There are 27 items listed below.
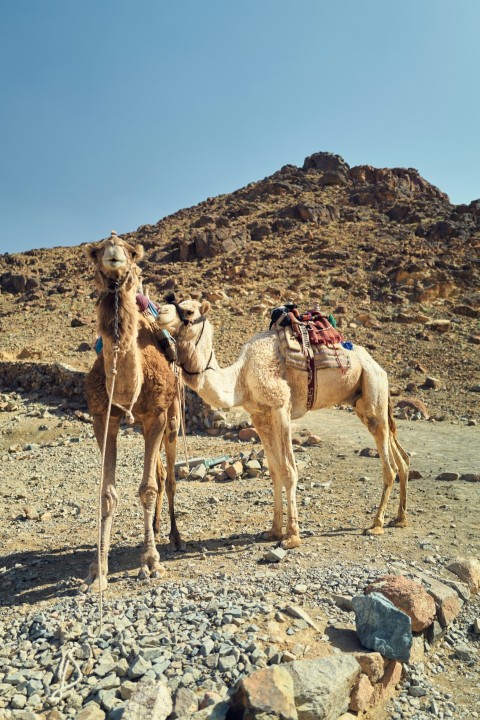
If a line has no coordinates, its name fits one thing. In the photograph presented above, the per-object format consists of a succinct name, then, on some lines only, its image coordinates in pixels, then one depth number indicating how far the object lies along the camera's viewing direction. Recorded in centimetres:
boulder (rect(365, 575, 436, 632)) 346
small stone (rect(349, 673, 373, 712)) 281
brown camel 379
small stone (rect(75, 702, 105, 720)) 239
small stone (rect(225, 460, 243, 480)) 860
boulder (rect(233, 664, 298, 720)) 232
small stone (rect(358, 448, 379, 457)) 959
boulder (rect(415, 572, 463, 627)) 373
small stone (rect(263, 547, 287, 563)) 460
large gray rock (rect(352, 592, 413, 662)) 310
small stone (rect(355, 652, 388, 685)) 299
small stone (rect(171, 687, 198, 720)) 240
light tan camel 484
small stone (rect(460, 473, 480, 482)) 765
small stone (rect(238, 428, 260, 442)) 1132
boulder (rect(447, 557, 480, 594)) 438
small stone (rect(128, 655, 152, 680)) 271
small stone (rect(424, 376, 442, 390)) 1783
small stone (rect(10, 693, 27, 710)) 252
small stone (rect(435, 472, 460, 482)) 779
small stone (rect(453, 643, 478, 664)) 352
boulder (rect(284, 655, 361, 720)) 252
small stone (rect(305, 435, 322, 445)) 1064
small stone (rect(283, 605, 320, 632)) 335
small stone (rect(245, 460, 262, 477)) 864
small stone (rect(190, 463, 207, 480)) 871
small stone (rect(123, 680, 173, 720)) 231
